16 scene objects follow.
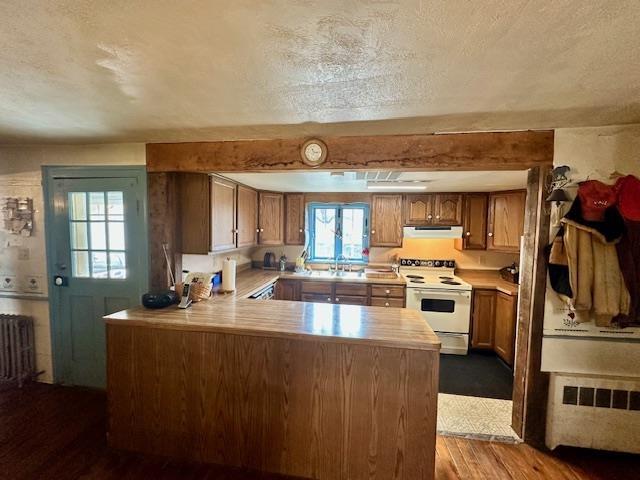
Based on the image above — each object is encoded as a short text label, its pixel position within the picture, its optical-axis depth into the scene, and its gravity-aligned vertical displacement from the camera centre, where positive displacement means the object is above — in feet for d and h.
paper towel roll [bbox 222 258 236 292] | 9.10 -1.76
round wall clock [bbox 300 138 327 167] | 6.31 +1.74
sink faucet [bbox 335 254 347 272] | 14.04 -1.67
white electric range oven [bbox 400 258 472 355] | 11.03 -3.33
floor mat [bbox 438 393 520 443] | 6.70 -5.20
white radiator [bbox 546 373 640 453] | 5.95 -4.10
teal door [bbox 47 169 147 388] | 7.57 -1.10
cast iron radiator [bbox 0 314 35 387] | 7.98 -3.78
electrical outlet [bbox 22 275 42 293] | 8.16 -1.84
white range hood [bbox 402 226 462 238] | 12.15 -0.22
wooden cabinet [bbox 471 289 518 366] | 10.52 -3.78
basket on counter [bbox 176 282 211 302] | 7.28 -1.82
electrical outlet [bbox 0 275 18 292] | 8.25 -1.85
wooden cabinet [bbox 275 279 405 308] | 11.79 -2.97
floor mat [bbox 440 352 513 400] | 8.77 -5.30
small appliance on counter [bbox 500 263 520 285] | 11.39 -1.99
